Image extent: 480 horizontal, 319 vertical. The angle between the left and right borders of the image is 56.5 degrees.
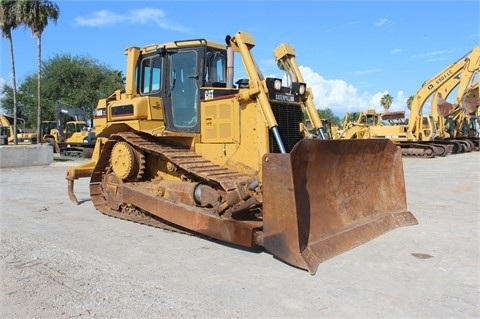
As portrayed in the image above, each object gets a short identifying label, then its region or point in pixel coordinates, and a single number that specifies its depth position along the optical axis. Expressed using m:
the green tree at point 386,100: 69.34
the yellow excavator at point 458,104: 22.86
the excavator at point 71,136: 26.84
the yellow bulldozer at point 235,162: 5.02
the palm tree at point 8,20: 26.06
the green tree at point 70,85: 38.72
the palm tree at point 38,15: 26.14
